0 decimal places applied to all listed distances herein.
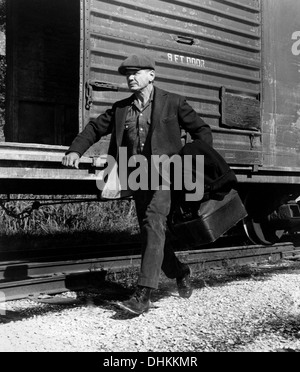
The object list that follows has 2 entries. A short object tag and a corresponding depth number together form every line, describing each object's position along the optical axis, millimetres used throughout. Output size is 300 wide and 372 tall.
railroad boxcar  5070
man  4078
